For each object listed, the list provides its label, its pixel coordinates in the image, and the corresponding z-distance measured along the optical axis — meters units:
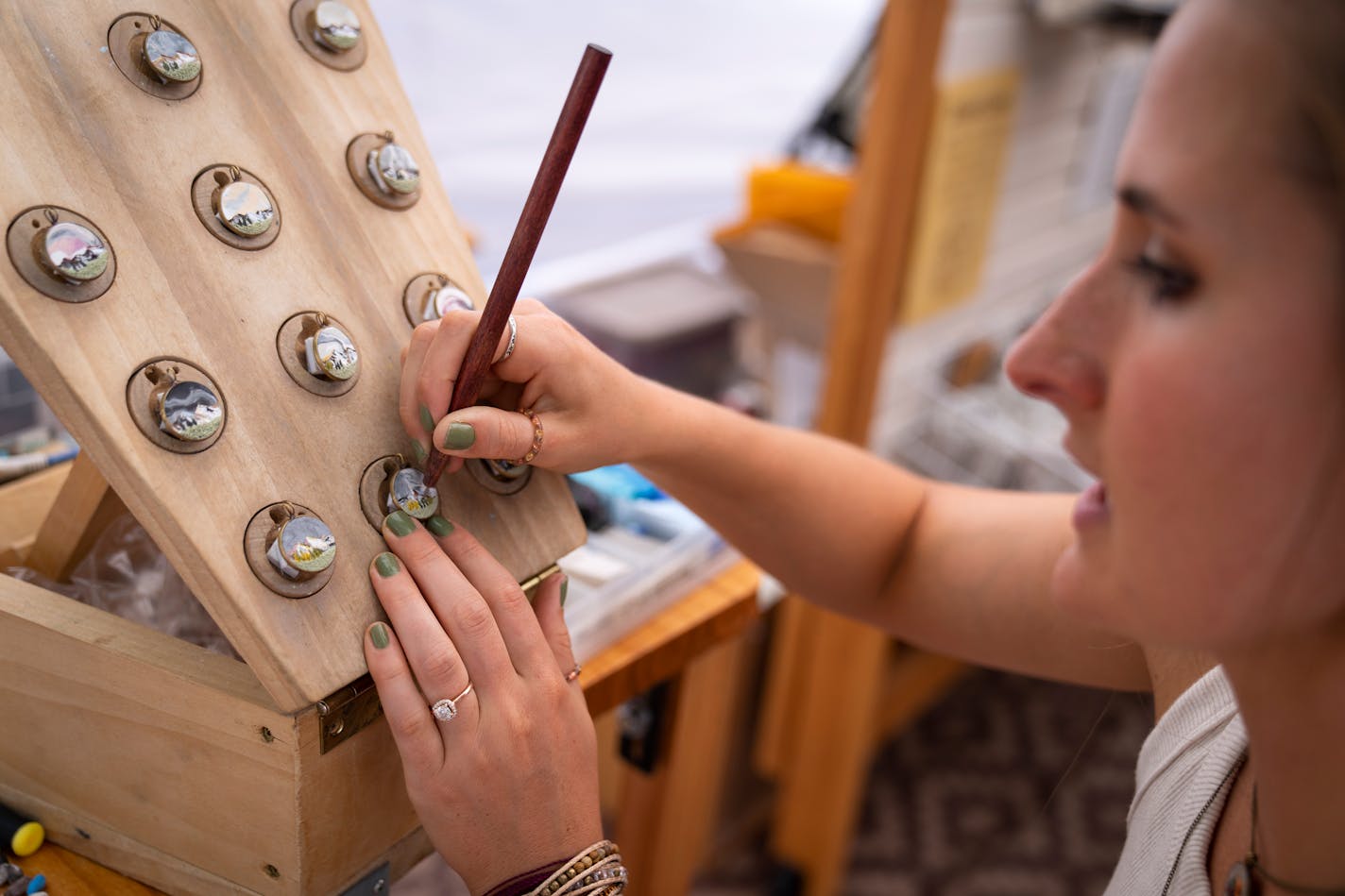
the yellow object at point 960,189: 1.46
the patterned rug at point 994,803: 1.75
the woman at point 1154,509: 0.41
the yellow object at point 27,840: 0.60
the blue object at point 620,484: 0.94
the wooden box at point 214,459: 0.50
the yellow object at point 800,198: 1.54
